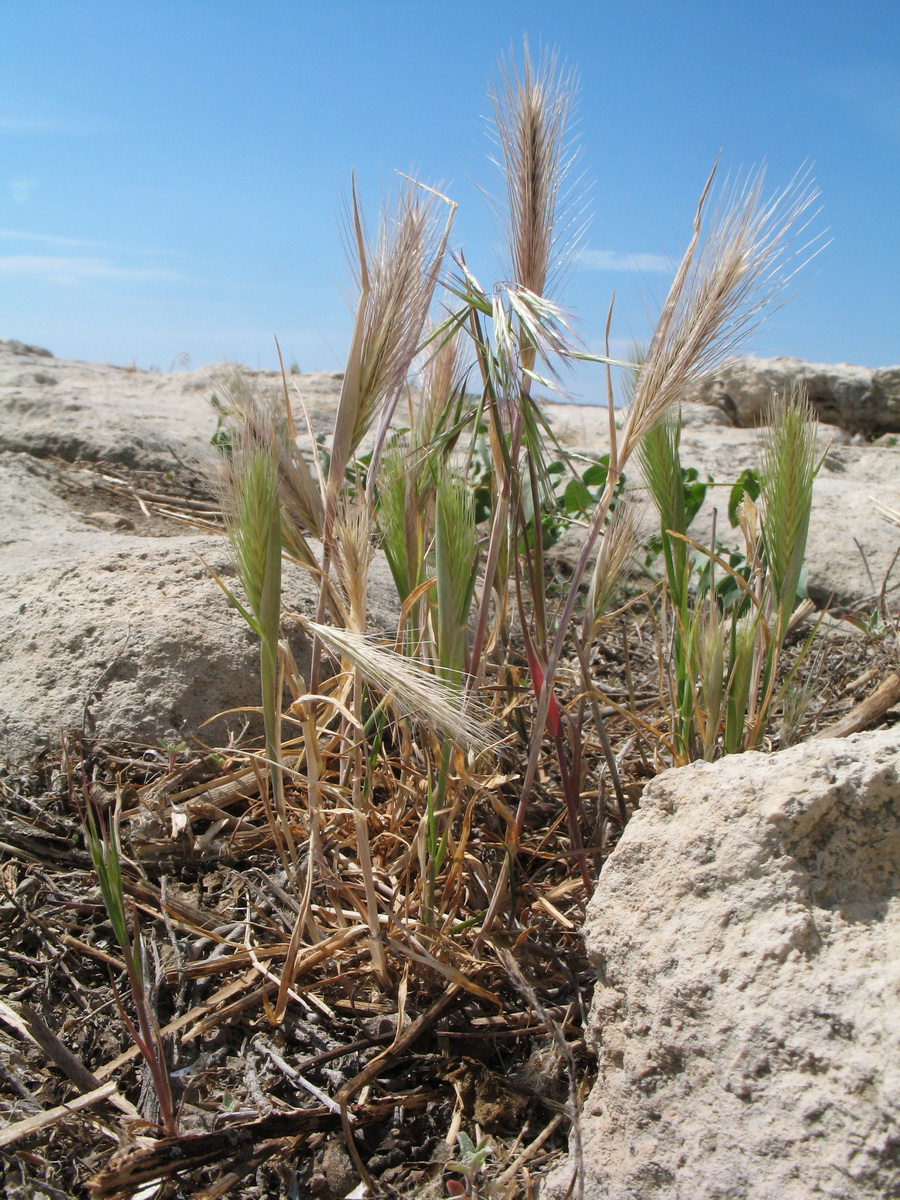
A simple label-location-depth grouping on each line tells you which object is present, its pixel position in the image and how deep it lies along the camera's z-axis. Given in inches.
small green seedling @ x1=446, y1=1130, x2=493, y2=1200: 14.4
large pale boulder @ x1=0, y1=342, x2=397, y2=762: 23.7
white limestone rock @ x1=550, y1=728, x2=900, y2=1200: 12.2
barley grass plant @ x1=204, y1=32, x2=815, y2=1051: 16.1
